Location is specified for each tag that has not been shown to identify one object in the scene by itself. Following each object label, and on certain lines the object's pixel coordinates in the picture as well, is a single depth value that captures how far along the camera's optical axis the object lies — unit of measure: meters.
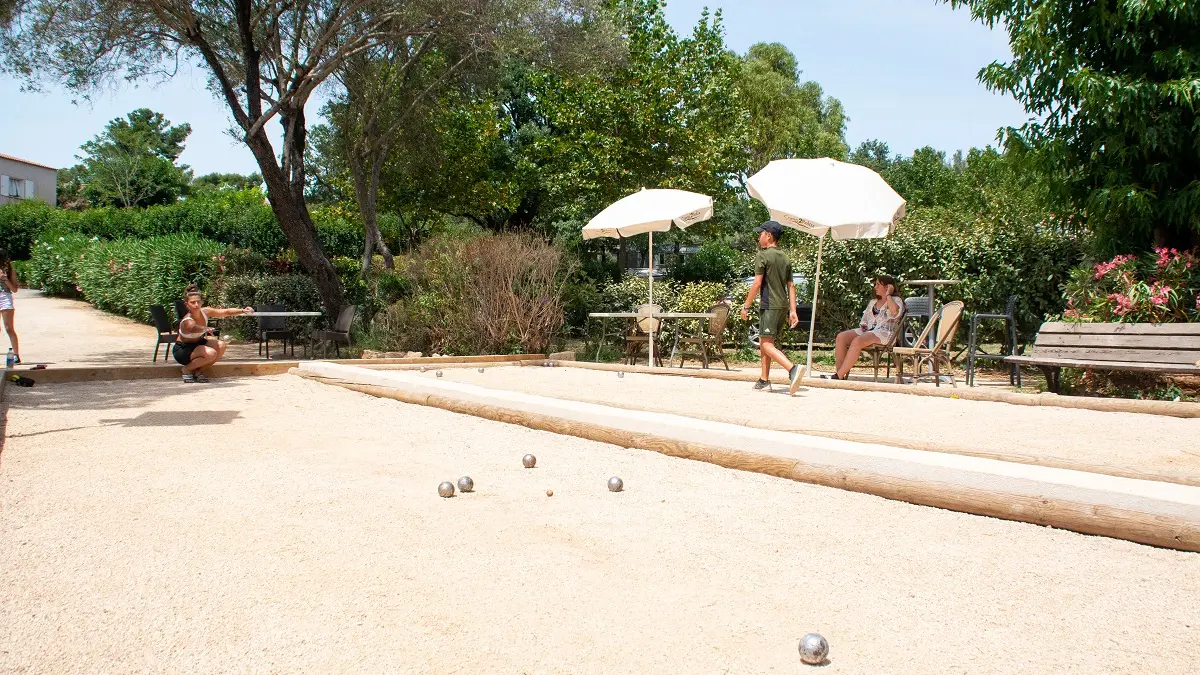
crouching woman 9.82
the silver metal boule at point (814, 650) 2.55
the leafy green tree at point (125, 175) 54.78
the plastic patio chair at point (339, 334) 12.88
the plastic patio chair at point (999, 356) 9.32
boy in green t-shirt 8.79
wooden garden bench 7.88
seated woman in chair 9.88
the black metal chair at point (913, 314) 10.84
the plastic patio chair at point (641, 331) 12.40
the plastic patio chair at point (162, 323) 12.05
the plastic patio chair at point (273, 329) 12.93
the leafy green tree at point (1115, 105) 9.20
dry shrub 12.62
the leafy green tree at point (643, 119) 20.77
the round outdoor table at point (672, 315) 11.74
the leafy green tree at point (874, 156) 49.69
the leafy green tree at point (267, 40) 13.14
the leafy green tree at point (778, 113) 35.72
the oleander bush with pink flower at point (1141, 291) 8.66
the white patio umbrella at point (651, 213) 11.38
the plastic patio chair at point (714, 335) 12.07
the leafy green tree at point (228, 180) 86.56
